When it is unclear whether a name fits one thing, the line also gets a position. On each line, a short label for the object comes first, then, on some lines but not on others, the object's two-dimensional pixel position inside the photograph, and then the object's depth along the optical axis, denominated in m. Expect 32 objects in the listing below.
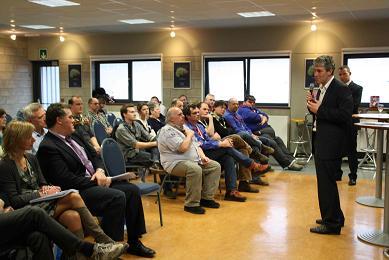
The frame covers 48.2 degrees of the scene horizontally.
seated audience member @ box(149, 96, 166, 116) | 8.25
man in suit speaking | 3.71
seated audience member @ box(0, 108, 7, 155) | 4.12
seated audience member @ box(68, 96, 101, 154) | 5.10
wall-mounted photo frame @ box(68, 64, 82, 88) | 10.75
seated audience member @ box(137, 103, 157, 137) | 5.94
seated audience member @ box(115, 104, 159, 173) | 5.18
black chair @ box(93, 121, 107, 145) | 5.80
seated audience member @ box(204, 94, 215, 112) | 7.04
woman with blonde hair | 2.74
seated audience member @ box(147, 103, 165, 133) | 6.37
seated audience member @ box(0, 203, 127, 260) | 2.48
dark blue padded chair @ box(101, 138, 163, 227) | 3.81
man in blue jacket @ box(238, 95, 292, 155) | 7.26
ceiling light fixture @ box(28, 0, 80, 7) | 6.58
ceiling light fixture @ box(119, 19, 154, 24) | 8.44
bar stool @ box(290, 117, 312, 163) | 8.72
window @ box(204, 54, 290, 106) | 9.14
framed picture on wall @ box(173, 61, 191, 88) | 9.73
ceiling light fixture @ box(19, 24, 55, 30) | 9.12
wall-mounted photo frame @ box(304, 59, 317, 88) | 8.68
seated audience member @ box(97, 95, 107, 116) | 6.75
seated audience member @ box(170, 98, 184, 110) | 6.43
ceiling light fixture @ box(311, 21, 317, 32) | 8.48
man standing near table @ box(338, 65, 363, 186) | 5.97
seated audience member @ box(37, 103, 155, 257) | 3.18
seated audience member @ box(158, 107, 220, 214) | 4.68
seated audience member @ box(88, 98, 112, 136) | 6.18
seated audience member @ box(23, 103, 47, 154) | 3.88
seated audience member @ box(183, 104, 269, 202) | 5.23
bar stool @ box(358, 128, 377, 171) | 7.55
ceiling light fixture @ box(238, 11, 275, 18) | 7.51
